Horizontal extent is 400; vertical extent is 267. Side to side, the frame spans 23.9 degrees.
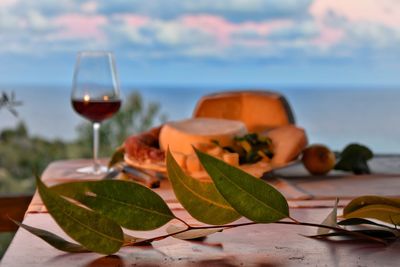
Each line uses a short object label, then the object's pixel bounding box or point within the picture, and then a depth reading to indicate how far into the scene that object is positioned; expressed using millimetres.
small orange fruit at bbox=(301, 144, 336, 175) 1395
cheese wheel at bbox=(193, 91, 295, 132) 1594
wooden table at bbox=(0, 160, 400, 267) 916
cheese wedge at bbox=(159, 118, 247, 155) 1362
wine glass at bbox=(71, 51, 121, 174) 1440
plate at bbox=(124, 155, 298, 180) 1288
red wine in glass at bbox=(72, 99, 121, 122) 1444
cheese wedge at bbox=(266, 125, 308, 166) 1371
